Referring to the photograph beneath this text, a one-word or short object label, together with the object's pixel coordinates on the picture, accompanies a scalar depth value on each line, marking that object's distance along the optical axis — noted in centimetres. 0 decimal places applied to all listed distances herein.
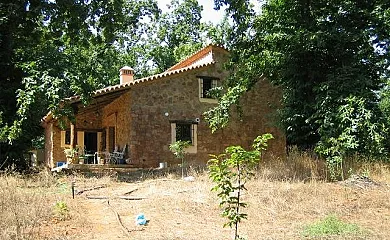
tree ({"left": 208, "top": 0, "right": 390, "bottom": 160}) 1324
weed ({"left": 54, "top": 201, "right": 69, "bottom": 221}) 747
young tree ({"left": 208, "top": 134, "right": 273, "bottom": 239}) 548
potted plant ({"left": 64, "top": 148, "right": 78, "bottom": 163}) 1811
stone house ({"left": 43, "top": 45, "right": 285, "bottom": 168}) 1817
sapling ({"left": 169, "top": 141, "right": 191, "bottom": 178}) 1516
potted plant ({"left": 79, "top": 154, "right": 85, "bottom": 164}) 1850
